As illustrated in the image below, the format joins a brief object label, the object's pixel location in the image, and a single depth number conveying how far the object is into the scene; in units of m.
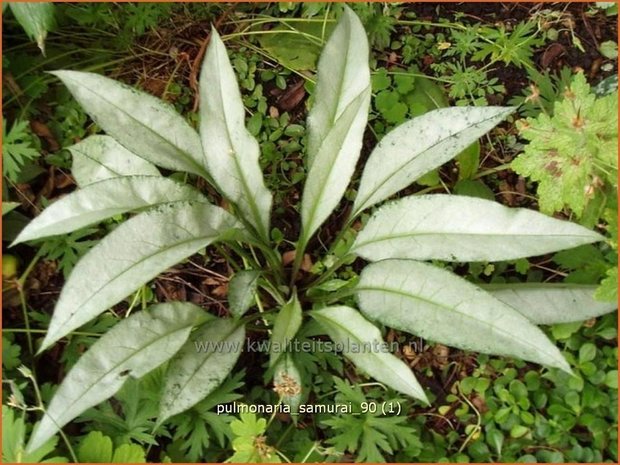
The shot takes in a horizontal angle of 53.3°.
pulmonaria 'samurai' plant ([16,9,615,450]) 0.86
